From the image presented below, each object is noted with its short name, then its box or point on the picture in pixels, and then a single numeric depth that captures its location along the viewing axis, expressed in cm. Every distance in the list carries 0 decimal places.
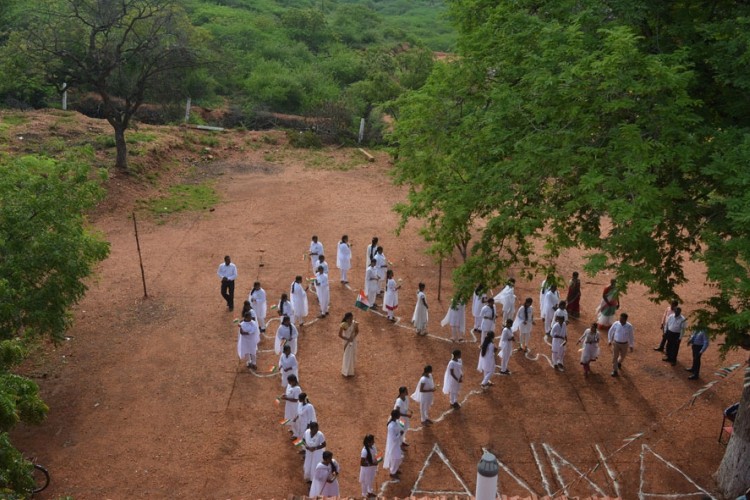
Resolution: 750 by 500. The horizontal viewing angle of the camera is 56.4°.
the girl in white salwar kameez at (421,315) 1580
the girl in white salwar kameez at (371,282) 1755
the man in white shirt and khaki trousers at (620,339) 1440
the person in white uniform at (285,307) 1522
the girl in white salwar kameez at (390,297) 1672
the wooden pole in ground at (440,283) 1798
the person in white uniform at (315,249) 1866
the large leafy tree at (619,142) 940
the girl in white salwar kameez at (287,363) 1313
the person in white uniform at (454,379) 1298
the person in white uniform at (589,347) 1438
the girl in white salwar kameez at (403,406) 1178
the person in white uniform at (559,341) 1459
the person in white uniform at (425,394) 1256
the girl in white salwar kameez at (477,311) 1625
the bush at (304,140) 3209
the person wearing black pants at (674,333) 1486
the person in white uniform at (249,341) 1401
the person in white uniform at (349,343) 1403
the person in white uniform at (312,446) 1082
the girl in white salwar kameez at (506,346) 1439
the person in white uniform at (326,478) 1030
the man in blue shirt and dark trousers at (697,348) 1442
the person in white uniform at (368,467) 1056
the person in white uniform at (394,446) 1127
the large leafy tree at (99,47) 2408
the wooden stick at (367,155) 3072
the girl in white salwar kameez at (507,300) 1670
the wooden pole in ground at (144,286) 1731
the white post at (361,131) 3309
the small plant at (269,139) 3212
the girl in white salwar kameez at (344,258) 1848
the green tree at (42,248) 1178
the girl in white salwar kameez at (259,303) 1574
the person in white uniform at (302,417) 1173
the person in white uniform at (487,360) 1366
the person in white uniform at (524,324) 1538
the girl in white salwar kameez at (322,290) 1667
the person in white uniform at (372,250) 1819
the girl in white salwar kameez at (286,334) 1404
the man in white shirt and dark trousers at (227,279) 1669
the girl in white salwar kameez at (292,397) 1205
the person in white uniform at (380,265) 1778
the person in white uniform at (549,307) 1633
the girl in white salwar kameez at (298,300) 1612
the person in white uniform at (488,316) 1520
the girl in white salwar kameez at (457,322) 1570
